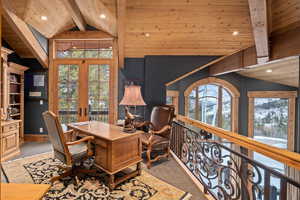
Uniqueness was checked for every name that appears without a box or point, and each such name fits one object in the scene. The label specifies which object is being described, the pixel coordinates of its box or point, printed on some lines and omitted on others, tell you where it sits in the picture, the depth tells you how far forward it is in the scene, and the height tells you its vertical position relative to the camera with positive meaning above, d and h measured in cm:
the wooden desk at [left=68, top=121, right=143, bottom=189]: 217 -71
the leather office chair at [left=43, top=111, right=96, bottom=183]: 210 -73
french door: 439 +25
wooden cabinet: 313 -83
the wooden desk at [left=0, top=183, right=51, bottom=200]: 91 -54
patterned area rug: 209 -121
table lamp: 296 +3
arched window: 600 -17
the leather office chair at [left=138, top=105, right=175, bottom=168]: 285 -61
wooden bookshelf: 323 -16
